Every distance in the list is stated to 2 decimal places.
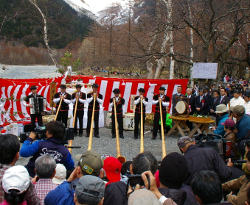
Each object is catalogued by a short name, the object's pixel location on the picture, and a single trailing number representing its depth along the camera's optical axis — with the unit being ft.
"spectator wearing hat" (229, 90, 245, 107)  25.47
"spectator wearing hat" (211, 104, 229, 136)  19.16
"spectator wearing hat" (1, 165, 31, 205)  6.61
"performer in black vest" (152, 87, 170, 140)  26.84
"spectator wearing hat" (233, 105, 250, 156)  13.89
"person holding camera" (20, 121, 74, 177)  10.57
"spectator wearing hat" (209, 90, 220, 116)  29.92
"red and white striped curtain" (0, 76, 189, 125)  31.19
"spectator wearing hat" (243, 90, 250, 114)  22.43
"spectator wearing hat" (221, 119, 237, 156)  14.52
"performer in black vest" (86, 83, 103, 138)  27.20
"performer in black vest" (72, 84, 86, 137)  27.45
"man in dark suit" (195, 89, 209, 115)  30.25
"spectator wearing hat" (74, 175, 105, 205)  6.16
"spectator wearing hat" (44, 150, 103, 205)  7.36
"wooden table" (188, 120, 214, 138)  25.89
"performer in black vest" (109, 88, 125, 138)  27.20
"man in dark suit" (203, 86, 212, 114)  30.13
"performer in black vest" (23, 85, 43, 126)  25.64
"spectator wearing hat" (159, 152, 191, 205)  7.40
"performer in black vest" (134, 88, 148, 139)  26.59
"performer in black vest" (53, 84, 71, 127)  26.68
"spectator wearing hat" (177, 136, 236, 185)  9.56
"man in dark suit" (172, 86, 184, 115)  28.71
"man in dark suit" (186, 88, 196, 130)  30.42
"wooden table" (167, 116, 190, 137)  26.77
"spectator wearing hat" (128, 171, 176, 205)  5.46
